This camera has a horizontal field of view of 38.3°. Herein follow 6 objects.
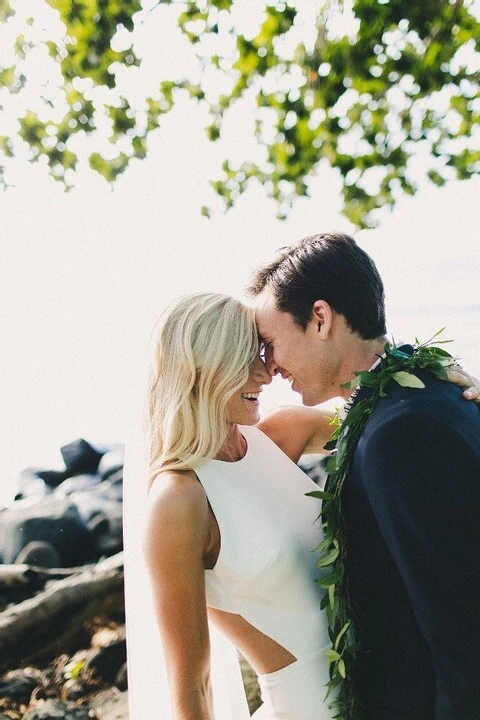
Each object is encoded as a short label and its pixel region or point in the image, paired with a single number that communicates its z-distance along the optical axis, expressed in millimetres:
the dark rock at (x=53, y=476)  9398
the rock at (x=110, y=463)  9156
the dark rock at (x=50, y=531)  7176
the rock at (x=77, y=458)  9562
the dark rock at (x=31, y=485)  9070
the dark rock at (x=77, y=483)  8820
